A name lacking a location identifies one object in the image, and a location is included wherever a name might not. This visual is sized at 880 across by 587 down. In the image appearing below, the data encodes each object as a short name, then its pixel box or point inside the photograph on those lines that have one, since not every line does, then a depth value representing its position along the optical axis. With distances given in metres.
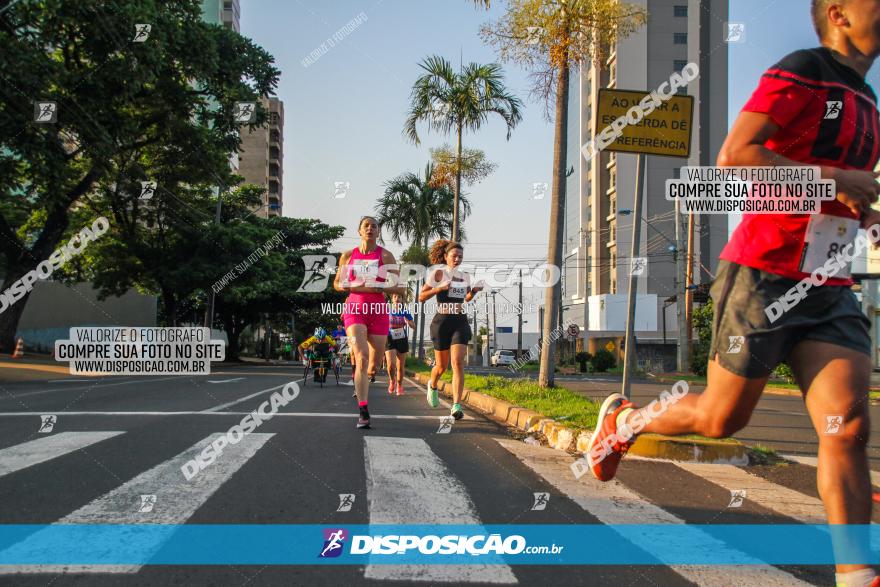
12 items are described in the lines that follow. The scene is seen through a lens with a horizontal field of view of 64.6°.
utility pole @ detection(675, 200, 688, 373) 27.02
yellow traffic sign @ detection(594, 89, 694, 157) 6.79
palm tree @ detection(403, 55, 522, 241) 20.62
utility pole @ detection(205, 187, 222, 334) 33.19
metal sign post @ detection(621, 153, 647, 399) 6.54
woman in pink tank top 6.77
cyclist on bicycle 15.03
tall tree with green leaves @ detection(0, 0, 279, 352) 15.53
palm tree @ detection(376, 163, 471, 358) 31.95
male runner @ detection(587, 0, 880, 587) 2.31
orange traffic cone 22.99
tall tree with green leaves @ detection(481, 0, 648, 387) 10.30
